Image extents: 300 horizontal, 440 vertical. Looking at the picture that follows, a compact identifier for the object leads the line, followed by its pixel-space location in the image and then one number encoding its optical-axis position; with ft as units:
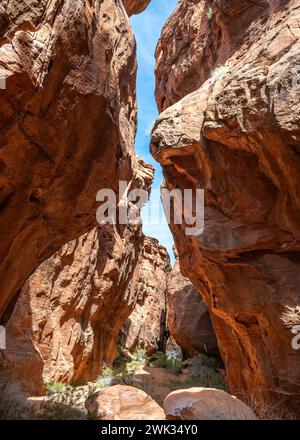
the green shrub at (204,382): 51.57
